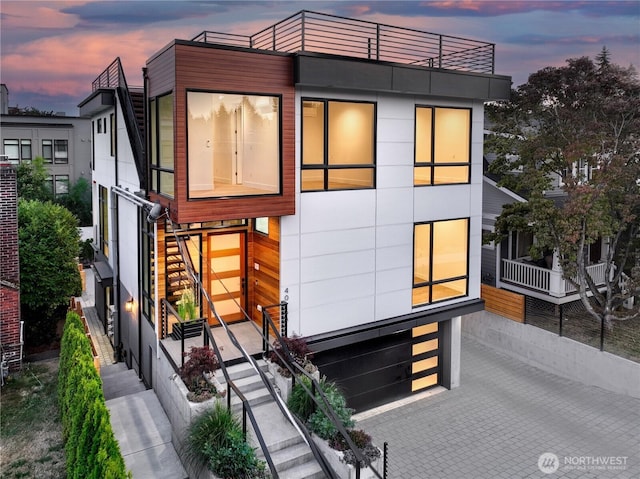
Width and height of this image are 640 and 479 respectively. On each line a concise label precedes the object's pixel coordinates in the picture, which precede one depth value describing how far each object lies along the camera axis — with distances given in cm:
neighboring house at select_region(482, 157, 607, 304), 1681
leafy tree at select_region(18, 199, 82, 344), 1399
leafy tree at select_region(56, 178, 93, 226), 3622
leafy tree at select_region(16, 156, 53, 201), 2764
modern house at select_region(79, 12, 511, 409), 984
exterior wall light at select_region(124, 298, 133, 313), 1339
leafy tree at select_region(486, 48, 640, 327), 1427
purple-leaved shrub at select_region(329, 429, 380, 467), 827
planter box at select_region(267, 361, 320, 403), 964
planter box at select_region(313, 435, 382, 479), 820
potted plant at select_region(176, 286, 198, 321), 1055
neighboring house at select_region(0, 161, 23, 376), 1230
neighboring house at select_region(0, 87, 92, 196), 3550
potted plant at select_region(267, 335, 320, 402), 970
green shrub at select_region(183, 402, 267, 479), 754
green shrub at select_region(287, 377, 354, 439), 873
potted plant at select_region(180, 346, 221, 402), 886
